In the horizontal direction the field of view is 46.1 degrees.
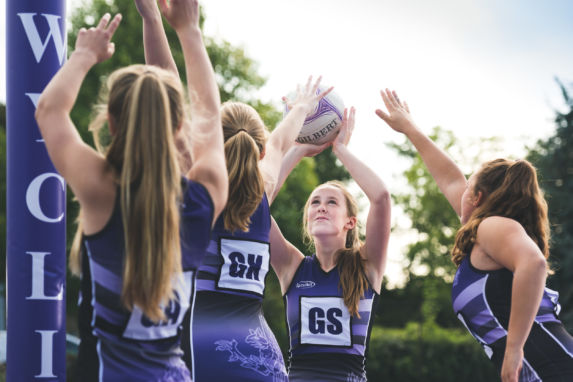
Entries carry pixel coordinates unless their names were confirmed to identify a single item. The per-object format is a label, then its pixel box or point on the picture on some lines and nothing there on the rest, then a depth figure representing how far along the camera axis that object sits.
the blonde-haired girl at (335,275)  4.37
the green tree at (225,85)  18.62
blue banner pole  3.63
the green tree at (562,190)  17.58
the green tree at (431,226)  25.41
